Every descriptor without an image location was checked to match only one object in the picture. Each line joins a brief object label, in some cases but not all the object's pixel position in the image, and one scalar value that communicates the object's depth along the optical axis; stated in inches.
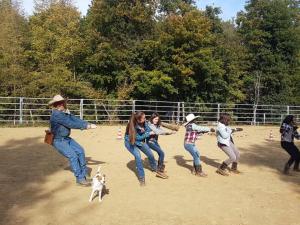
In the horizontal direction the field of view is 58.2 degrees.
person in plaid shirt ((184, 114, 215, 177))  228.0
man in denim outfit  198.1
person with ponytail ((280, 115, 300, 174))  250.0
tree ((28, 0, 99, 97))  630.3
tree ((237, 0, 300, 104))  734.8
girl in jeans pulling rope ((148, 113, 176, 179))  225.9
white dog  175.8
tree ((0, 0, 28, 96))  631.0
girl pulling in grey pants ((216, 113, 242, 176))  235.2
